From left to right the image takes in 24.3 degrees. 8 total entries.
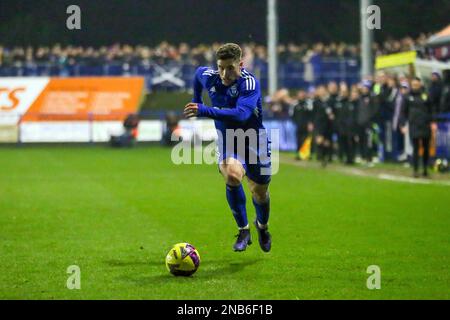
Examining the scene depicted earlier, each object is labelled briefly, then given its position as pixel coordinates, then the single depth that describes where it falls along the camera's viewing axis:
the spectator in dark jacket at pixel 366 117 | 27.11
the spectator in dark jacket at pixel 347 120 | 27.88
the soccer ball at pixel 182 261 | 9.73
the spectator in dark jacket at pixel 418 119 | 22.53
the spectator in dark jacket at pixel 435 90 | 24.94
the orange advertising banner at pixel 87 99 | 41.72
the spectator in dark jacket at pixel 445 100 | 25.39
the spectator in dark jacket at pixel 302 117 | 31.31
